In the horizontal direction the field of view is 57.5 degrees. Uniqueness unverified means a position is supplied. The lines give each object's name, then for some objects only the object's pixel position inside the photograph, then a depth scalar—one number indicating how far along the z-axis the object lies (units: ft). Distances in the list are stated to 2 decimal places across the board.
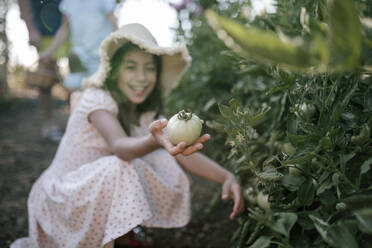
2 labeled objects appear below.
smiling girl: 4.50
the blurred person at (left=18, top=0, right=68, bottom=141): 8.23
